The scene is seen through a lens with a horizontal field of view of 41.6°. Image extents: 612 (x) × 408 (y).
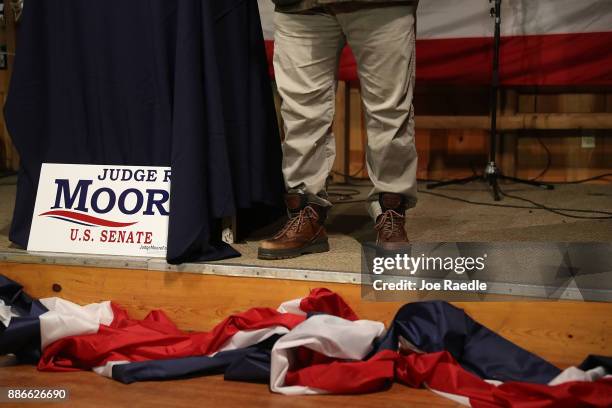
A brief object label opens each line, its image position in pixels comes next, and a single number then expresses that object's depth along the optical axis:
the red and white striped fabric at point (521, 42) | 3.31
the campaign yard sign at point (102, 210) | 2.05
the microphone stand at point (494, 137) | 3.16
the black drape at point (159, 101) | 2.04
